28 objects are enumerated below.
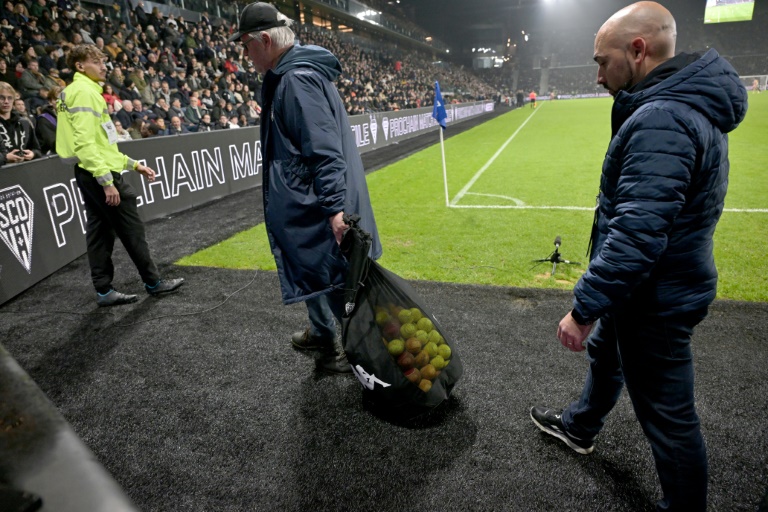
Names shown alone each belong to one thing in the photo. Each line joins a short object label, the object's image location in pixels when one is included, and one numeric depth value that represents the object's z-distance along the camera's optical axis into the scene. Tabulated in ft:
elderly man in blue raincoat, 7.90
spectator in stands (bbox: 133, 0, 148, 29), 46.11
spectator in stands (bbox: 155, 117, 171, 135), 31.58
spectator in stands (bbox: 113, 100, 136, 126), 29.58
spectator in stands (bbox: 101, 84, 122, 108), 29.09
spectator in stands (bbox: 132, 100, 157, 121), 32.07
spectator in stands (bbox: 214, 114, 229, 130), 38.53
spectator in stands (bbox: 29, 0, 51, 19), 35.81
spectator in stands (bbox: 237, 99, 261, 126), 43.98
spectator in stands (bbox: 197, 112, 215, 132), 37.21
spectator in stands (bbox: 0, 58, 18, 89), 27.76
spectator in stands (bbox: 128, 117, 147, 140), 29.48
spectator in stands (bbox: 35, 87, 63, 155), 22.44
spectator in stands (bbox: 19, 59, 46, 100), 28.37
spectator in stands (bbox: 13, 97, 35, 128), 23.09
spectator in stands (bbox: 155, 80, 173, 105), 37.09
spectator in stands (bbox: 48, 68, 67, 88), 29.73
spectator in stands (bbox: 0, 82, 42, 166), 18.63
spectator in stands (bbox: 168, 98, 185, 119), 36.29
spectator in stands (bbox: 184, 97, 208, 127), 38.17
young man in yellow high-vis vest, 12.01
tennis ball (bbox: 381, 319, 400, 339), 7.72
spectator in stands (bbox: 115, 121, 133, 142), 26.32
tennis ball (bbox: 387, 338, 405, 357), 7.69
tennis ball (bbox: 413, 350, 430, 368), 7.95
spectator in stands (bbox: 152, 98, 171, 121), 34.99
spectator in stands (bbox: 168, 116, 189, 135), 34.78
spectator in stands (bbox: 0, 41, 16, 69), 29.25
